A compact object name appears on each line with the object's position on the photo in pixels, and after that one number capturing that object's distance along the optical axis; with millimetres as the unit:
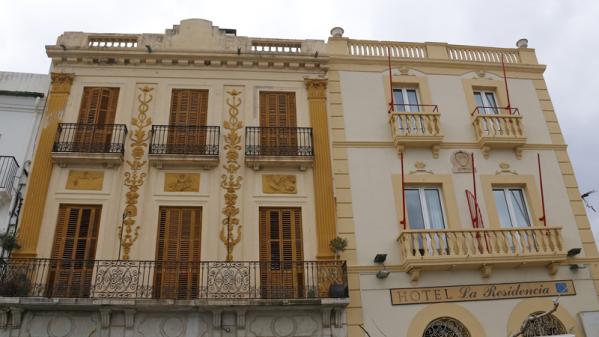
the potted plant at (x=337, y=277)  11695
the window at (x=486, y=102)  15469
